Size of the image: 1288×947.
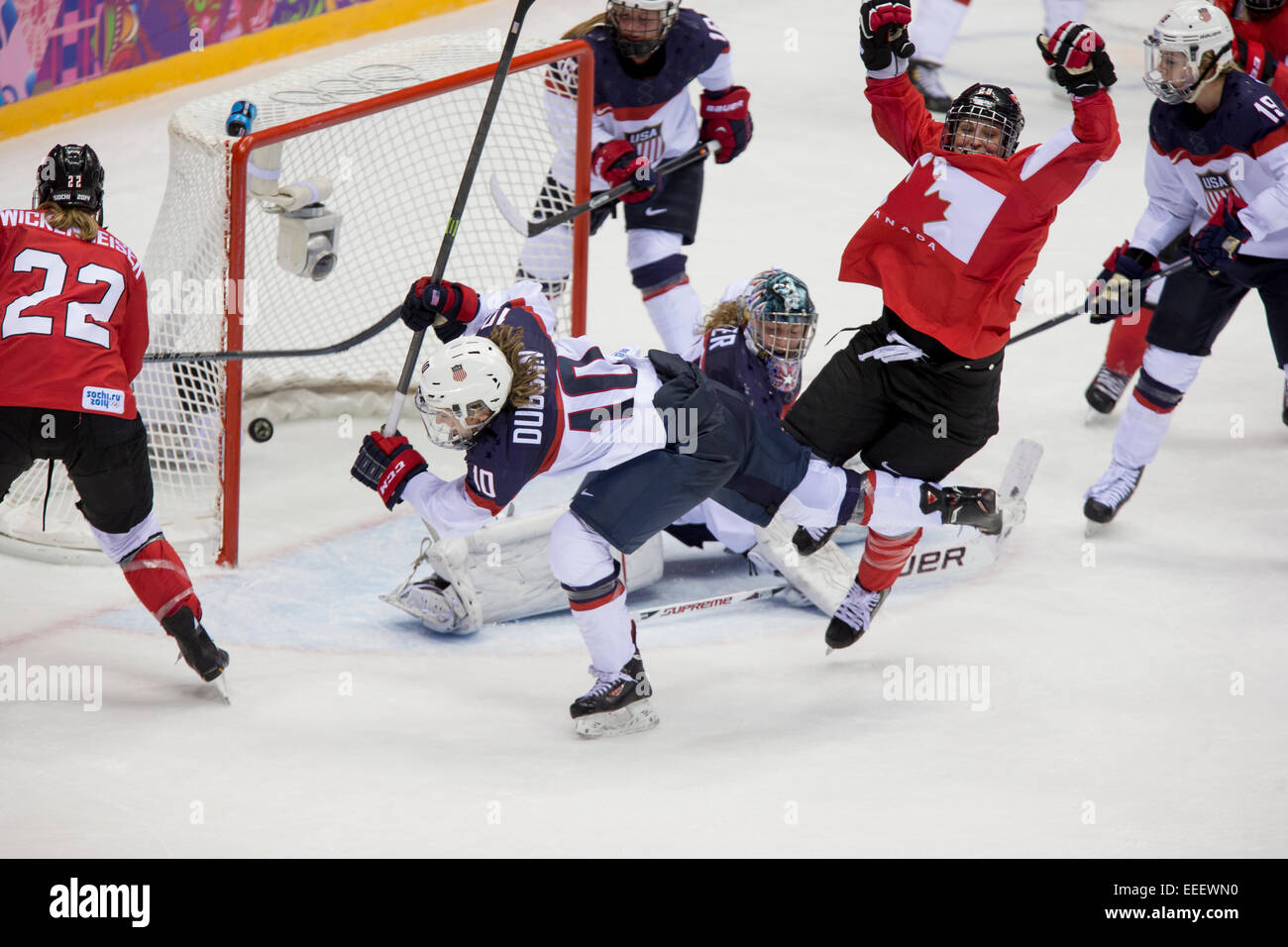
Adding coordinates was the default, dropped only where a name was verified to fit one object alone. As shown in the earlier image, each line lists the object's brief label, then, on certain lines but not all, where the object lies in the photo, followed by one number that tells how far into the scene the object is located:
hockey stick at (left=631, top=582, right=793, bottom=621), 7.49
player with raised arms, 6.43
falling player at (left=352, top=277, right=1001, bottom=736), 5.89
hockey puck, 9.16
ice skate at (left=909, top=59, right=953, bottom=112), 13.50
